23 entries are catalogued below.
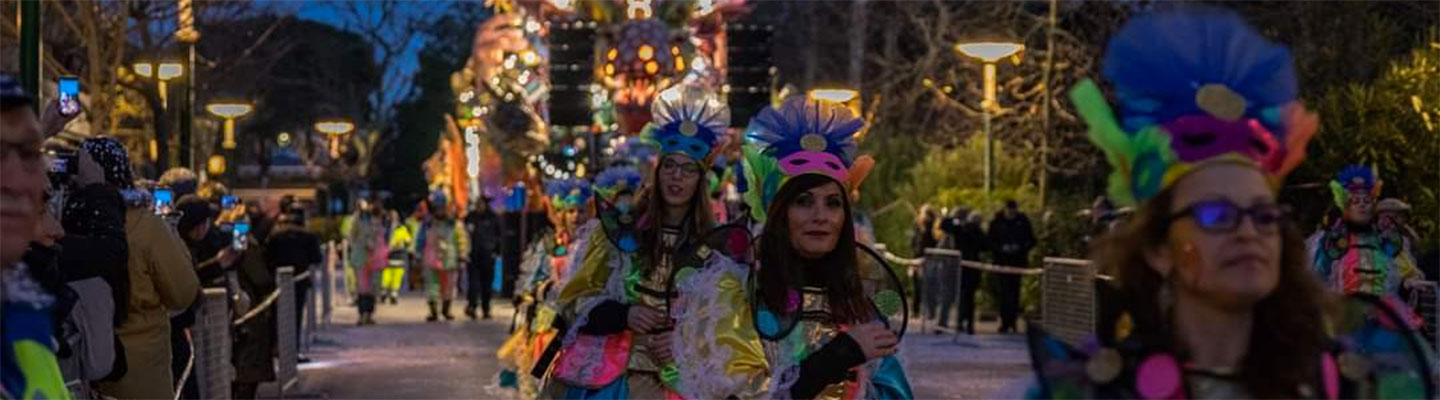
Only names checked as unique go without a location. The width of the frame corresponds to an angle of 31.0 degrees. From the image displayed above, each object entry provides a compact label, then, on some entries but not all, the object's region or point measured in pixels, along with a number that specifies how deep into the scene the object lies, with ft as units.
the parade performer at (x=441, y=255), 91.71
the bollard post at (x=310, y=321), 71.87
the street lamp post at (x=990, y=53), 80.12
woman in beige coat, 28.84
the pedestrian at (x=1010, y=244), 80.94
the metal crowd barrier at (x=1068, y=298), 61.62
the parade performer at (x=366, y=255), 90.07
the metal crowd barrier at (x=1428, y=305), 46.60
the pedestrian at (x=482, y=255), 90.74
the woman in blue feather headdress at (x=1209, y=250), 13.60
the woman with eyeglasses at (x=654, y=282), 24.11
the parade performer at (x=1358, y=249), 45.42
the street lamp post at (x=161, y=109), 77.92
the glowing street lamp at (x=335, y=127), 159.94
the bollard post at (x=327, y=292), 86.58
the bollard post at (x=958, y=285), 79.05
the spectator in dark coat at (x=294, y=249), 63.57
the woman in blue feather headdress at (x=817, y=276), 21.83
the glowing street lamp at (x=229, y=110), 98.32
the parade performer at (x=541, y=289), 42.52
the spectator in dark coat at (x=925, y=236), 83.97
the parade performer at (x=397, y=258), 102.17
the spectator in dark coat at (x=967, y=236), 84.89
